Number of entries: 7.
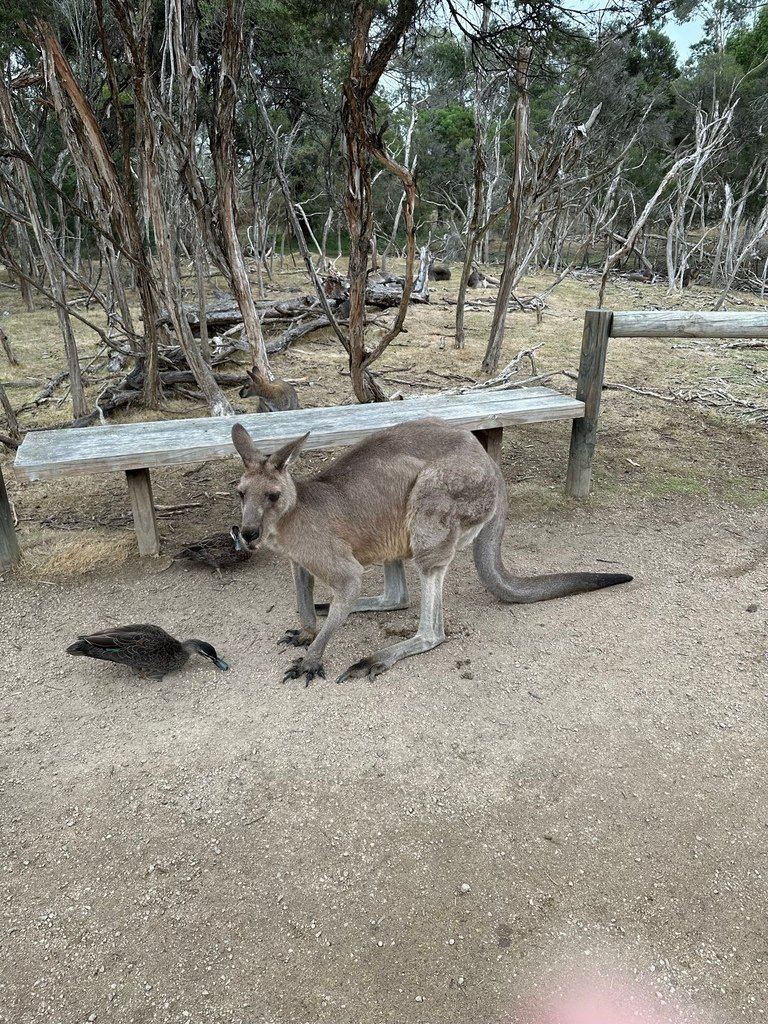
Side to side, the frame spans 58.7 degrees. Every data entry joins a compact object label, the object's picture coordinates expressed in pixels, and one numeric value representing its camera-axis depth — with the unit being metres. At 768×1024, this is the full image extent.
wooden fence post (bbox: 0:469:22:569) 3.39
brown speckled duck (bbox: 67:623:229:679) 2.55
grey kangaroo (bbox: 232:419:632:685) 2.61
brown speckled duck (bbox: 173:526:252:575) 3.45
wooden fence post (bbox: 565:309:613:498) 3.98
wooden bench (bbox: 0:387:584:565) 3.22
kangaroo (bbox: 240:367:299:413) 5.37
